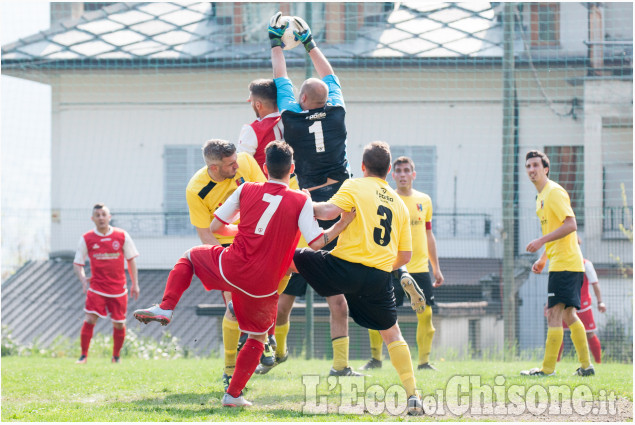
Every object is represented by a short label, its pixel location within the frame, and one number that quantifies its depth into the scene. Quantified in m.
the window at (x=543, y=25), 27.58
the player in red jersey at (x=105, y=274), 21.27
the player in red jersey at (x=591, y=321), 21.91
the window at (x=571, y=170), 26.66
